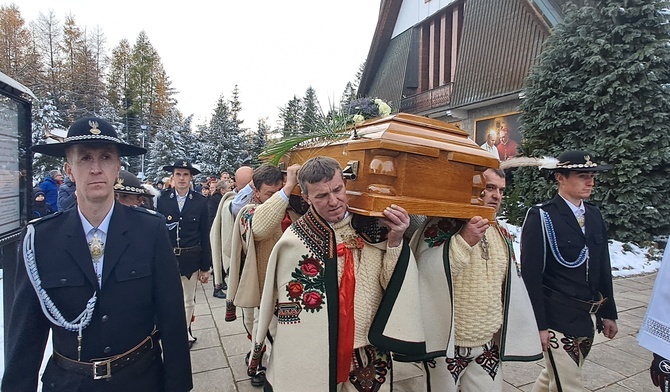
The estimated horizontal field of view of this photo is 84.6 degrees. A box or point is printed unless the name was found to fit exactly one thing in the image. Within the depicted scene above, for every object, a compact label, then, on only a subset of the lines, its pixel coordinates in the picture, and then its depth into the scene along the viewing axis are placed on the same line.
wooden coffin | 1.85
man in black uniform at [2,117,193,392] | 1.68
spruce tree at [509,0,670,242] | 7.99
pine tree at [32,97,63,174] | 20.92
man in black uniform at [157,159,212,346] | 4.41
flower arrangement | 2.74
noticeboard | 2.81
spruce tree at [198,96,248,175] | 24.70
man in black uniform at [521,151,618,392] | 2.64
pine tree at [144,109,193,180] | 29.00
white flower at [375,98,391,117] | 2.82
